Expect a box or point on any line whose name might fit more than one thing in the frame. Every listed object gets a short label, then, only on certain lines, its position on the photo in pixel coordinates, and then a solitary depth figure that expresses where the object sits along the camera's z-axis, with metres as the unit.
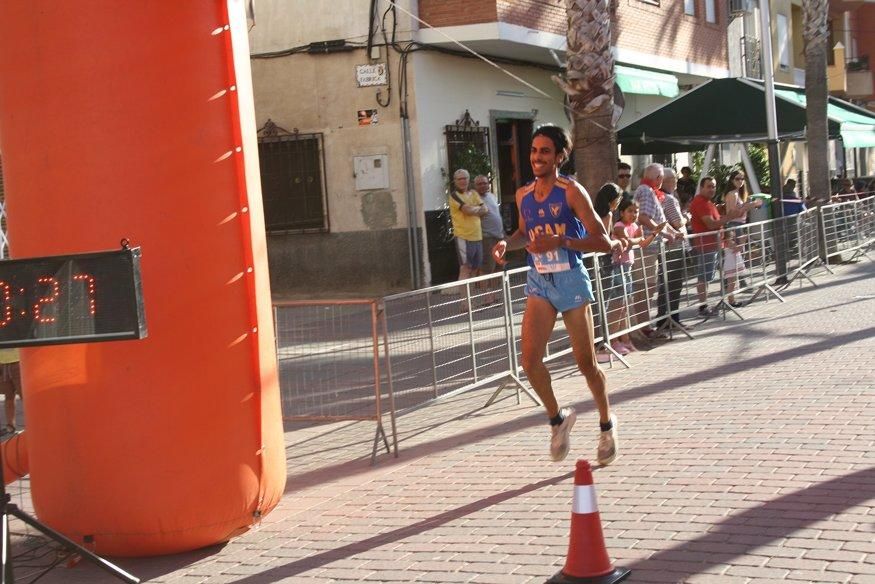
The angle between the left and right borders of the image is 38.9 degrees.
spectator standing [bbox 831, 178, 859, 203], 26.72
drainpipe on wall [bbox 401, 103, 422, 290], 19.50
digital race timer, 5.14
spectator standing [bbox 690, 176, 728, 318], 14.42
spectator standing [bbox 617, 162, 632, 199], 14.81
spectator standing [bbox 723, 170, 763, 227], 16.14
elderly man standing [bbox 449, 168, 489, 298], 17.67
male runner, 7.19
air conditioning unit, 33.28
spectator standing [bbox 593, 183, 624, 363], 9.41
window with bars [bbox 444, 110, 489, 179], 20.14
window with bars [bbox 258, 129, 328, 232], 20.23
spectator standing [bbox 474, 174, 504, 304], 18.08
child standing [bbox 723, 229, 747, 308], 15.15
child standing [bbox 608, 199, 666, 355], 11.95
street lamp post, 18.77
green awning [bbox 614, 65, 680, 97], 23.98
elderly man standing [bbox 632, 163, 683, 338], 12.74
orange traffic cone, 4.88
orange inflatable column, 5.75
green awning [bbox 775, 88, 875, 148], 22.52
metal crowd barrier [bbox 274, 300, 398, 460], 8.11
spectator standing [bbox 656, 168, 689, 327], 13.28
